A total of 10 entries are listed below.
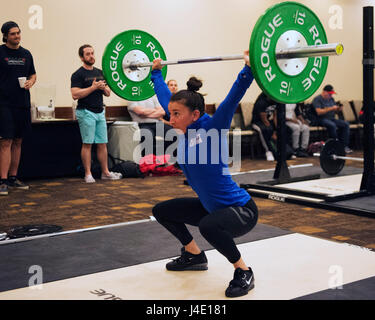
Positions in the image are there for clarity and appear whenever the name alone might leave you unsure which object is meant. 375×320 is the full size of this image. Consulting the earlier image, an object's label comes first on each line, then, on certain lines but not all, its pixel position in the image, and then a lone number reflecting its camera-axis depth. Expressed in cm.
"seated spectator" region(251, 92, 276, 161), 775
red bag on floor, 638
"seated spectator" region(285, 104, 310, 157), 804
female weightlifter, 238
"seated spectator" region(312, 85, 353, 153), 826
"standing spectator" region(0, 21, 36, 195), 521
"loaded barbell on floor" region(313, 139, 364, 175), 563
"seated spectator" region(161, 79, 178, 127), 661
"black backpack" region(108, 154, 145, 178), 624
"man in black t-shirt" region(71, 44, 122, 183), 572
